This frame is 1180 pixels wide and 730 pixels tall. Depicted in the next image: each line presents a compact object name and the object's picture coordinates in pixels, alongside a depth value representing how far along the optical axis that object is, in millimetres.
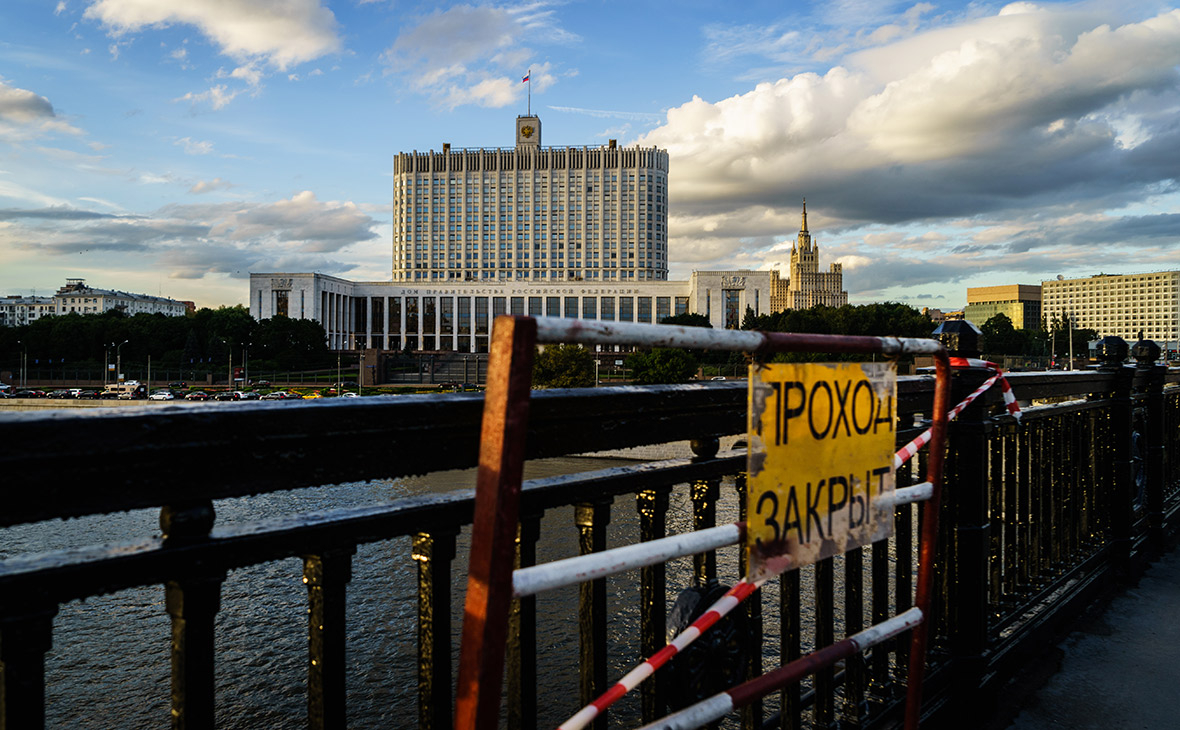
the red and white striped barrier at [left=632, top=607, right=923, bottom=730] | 1587
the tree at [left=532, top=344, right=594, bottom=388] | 52312
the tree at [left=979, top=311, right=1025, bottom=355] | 99438
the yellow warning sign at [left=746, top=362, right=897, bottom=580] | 1709
